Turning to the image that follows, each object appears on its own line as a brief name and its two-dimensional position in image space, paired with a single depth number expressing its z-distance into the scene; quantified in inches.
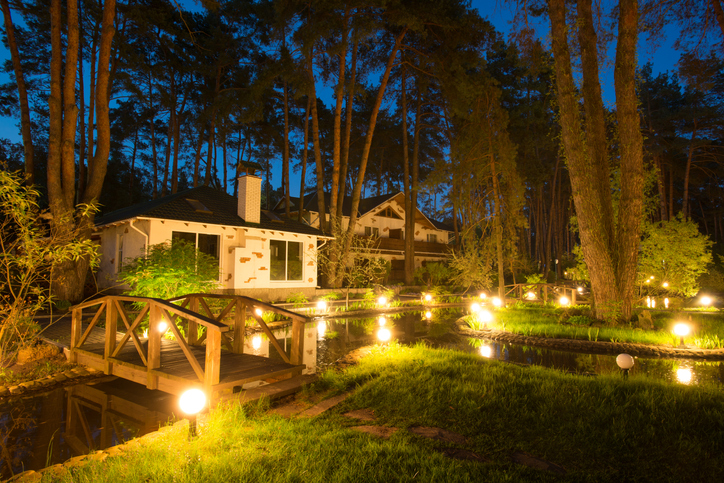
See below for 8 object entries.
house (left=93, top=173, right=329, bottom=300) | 562.9
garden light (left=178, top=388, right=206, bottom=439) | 150.0
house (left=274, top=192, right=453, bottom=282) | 1243.5
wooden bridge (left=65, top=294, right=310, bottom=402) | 199.6
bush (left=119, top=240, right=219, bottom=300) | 373.4
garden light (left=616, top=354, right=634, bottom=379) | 219.1
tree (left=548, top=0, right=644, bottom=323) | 433.1
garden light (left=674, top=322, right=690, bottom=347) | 335.7
